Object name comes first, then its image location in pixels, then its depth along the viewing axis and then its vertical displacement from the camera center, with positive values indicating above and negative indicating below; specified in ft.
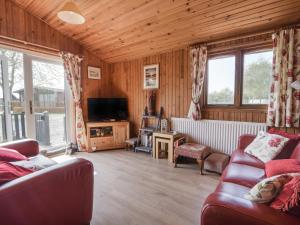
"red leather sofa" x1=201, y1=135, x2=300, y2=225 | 2.77 -1.88
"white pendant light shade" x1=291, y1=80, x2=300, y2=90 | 6.79 +0.70
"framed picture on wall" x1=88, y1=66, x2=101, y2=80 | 13.92 +2.55
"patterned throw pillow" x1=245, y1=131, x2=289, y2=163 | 6.42 -1.75
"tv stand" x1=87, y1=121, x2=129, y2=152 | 12.92 -2.45
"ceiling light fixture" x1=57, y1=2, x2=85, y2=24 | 5.96 +3.25
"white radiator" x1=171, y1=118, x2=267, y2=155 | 9.18 -1.70
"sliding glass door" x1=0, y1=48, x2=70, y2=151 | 9.95 +0.31
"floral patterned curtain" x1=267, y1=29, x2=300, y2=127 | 7.83 +1.10
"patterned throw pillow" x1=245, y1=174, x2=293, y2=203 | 3.24 -1.68
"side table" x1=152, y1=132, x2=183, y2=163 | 10.65 -2.44
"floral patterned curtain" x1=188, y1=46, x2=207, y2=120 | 10.31 +1.68
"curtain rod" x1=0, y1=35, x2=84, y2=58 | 9.39 +3.51
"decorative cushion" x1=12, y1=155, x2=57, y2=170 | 5.27 -1.95
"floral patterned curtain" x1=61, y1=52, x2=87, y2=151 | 12.26 +1.00
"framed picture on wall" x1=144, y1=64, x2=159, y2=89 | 12.63 +1.99
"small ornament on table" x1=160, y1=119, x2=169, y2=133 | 11.96 -1.62
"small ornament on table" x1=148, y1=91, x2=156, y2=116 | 12.78 -0.01
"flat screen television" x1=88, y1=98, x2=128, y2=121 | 13.29 -0.45
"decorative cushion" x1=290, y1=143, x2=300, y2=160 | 5.77 -1.78
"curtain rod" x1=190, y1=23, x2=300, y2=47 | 7.87 +3.48
